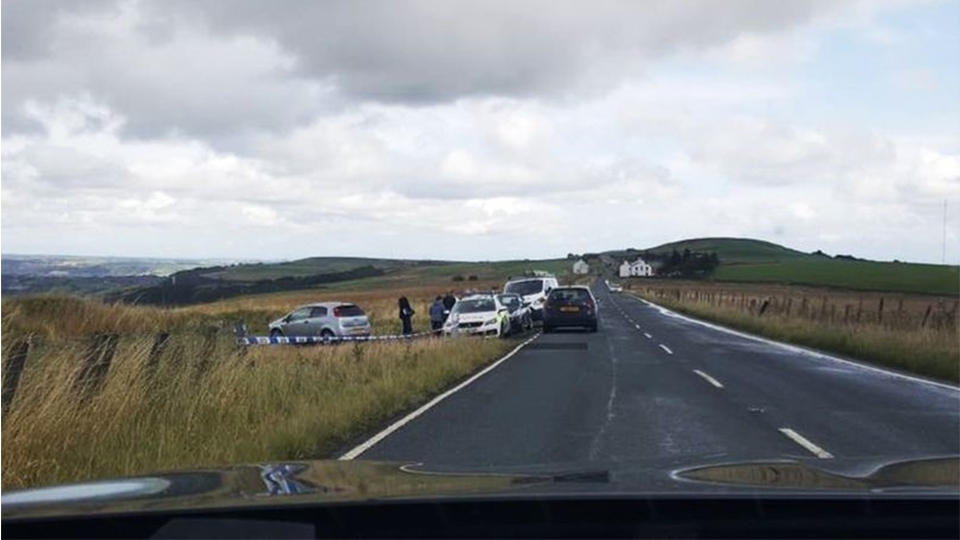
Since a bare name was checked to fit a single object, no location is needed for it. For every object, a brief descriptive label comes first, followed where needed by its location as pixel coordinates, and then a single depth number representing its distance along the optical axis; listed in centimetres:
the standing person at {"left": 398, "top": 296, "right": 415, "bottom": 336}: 3400
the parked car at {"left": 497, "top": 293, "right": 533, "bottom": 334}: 3718
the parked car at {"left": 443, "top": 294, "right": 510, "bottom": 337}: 3203
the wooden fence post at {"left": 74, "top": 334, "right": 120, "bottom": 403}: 1039
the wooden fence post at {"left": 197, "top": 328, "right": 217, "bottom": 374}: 1315
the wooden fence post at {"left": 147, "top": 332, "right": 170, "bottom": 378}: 1203
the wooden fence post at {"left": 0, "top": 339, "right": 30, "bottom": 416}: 920
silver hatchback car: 3581
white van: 4297
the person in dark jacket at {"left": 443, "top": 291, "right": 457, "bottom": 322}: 3728
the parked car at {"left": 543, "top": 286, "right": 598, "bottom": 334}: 3628
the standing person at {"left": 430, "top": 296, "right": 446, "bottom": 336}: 3653
